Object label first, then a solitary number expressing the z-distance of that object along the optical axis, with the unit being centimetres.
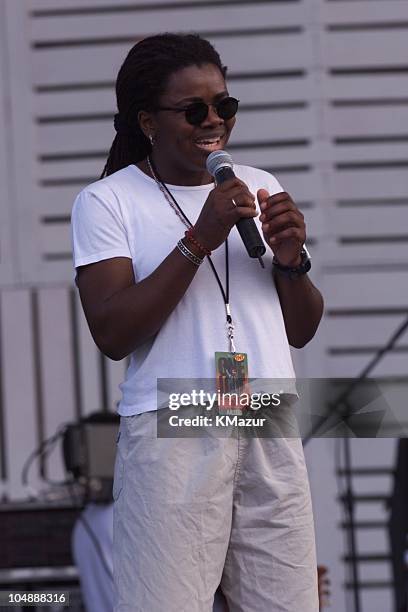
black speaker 995
